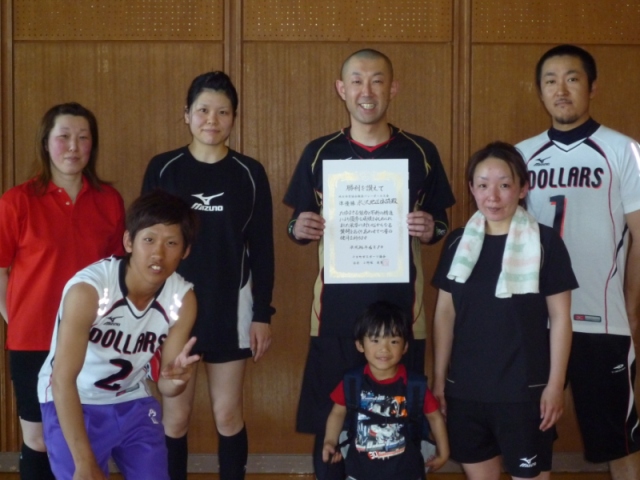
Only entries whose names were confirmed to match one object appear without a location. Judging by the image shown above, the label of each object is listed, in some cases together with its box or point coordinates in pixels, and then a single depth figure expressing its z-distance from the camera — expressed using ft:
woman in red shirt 9.61
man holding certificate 9.69
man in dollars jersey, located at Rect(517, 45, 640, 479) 9.46
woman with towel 8.37
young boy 8.93
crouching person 7.74
